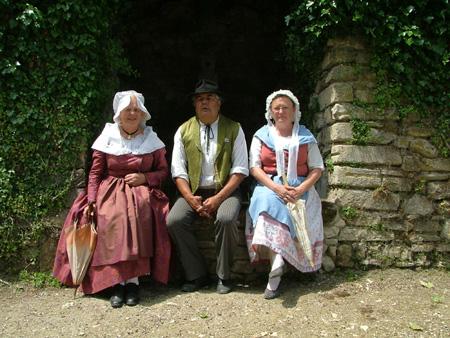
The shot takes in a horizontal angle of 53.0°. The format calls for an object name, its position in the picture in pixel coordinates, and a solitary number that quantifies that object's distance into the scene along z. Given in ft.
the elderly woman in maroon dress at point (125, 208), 11.19
